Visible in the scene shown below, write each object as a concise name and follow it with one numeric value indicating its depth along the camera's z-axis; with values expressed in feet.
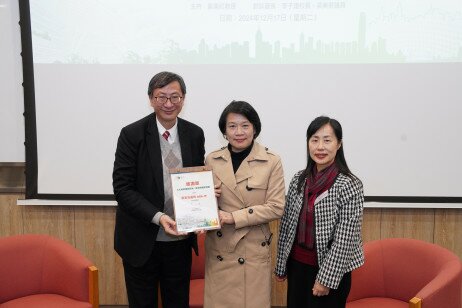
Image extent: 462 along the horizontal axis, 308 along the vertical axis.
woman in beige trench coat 7.05
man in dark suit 7.01
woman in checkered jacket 6.69
